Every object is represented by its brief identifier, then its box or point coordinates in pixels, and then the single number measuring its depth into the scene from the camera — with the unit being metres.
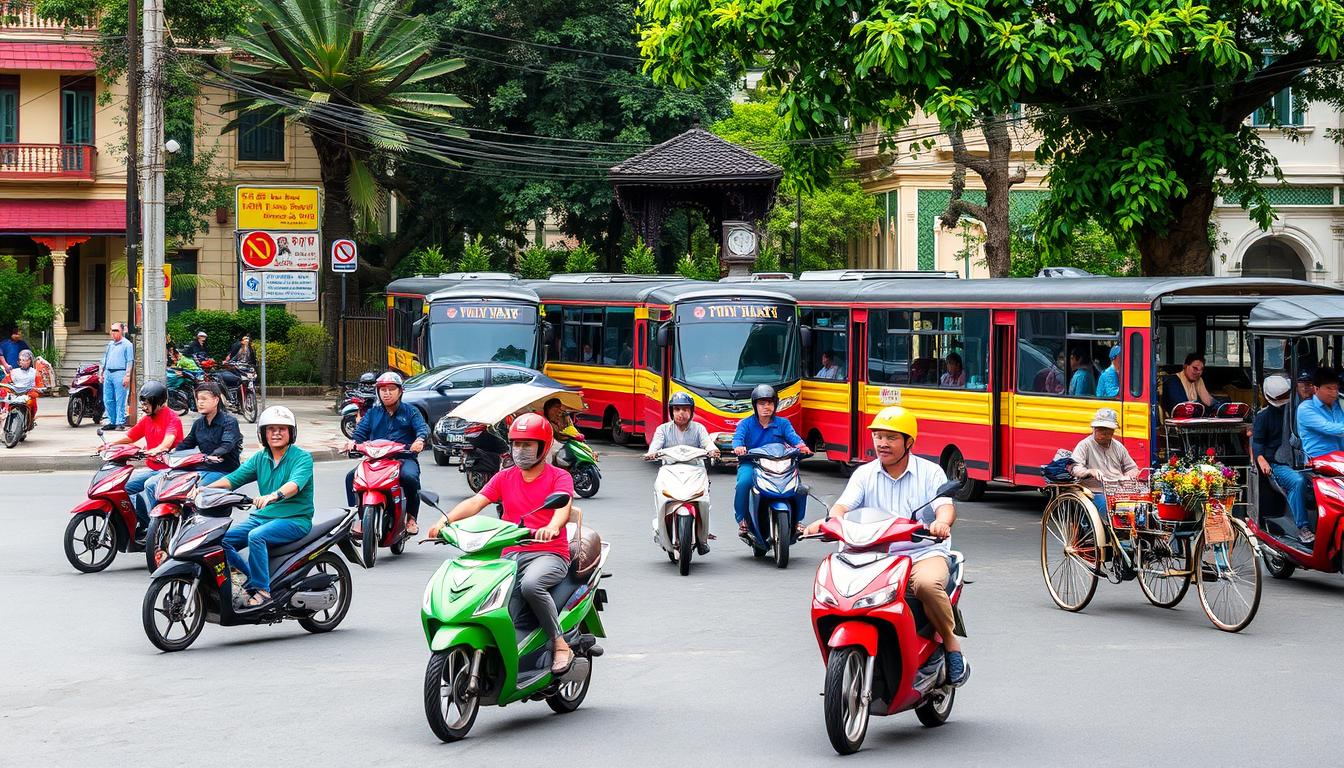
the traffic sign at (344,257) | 30.50
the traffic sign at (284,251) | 27.98
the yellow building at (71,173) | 39.28
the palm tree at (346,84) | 37.41
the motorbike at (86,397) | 28.09
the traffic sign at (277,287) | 27.71
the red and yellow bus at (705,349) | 23.38
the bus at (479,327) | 27.20
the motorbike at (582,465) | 18.91
